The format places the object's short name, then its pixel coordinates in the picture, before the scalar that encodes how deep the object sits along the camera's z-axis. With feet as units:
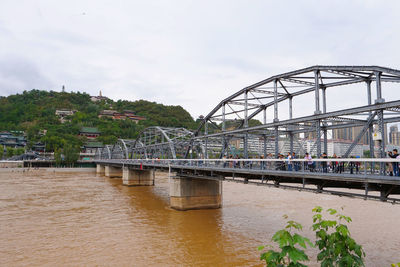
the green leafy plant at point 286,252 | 15.67
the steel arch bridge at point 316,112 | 46.57
